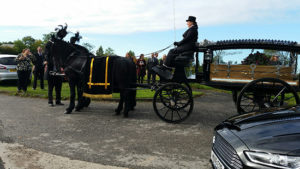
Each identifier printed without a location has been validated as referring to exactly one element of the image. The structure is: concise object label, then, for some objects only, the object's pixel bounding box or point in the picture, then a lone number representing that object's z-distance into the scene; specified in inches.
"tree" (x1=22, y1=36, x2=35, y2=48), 4106.8
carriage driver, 233.3
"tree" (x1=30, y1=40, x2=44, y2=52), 4029.3
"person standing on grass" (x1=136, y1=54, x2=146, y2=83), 568.1
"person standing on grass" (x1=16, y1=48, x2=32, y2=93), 435.9
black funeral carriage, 202.4
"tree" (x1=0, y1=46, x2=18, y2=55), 3327.3
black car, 85.6
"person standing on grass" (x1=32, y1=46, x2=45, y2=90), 491.2
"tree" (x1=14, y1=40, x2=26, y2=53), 3719.0
